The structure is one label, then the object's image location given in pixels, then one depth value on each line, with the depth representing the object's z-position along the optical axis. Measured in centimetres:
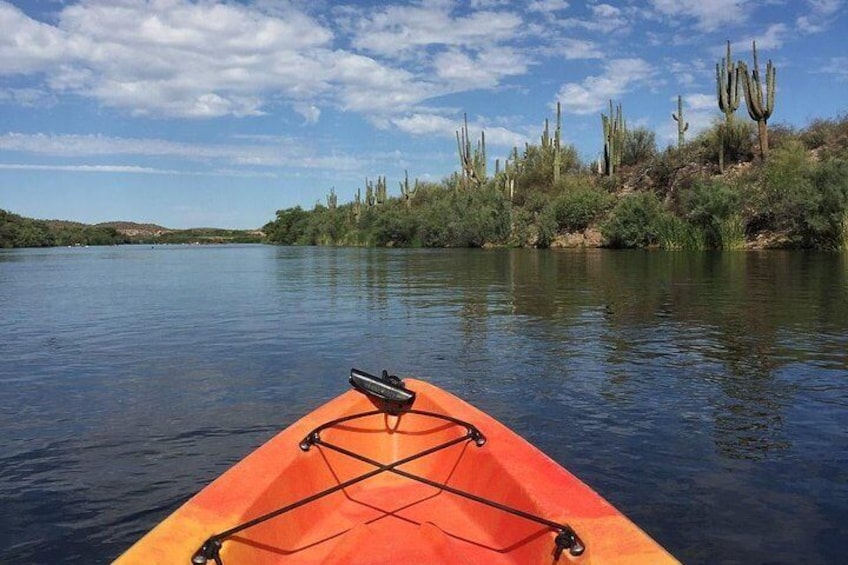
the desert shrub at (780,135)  5291
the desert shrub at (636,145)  6794
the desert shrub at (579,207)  5947
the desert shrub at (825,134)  5181
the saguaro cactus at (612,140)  5872
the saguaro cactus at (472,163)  7452
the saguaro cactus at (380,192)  9669
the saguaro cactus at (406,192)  8981
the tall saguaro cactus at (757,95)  4234
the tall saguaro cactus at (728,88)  4450
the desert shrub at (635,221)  5134
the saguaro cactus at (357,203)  9950
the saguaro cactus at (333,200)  11569
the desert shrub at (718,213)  4369
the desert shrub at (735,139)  5412
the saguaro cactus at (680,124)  5481
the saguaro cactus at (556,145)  6350
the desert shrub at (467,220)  6600
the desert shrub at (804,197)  3812
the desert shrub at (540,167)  7225
